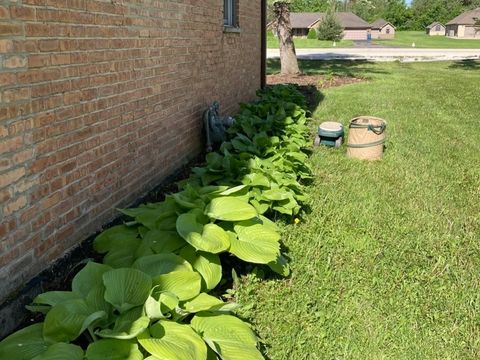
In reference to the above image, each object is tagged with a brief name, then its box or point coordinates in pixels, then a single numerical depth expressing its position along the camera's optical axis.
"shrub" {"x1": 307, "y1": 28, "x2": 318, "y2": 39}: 66.94
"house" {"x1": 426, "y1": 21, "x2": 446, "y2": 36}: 86.78
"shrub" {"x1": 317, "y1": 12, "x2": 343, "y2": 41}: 59.69
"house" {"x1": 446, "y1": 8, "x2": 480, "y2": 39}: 86.12
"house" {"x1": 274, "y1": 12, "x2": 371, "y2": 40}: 83.81
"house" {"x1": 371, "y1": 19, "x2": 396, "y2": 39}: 81.38
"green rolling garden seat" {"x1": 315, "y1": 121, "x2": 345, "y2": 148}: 7.33
